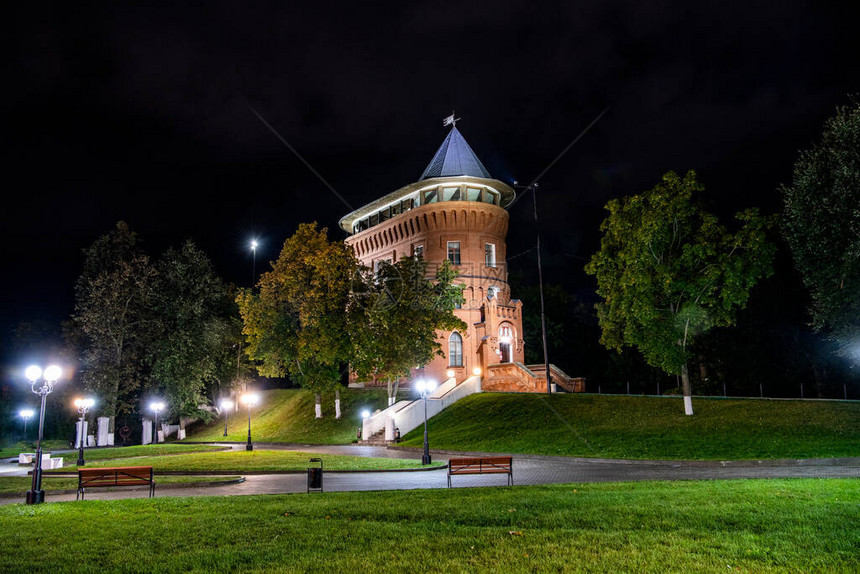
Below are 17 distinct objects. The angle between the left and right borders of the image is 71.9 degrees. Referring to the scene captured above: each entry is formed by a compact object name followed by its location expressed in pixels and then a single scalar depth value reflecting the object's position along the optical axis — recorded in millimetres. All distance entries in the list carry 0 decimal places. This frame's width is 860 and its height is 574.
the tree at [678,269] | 28828
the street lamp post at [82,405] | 26434
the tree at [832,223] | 24031
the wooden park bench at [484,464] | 15258
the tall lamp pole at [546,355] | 37206
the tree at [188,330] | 46812
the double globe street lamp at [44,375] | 14972
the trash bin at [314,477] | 13696
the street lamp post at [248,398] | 36416
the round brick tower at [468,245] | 48031
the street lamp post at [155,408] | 42125
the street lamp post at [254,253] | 60788
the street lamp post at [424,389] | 22898
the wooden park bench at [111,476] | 13605
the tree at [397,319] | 38375
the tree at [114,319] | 44594
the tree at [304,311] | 39406
